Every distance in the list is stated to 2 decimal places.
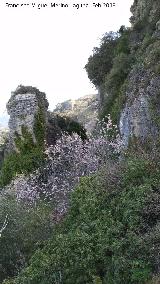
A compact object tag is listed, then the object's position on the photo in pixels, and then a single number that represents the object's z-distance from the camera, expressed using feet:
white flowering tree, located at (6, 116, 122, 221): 62.33
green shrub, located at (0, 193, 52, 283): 50.60
